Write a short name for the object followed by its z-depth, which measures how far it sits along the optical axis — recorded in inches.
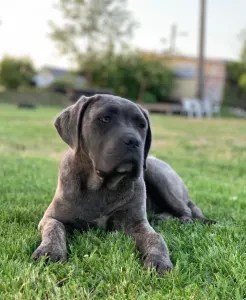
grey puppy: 114.2
